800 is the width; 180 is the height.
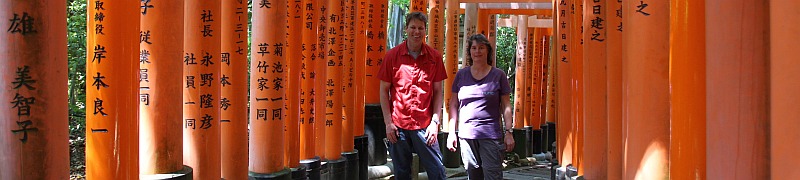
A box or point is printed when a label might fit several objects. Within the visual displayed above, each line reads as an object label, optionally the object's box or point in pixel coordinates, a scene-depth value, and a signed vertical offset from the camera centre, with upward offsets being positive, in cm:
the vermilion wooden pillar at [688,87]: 244 +2
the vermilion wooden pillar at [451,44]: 1045 +61
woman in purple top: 552 -14
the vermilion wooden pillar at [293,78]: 520 +9
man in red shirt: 560 -3
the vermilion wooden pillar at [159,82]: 364 +5
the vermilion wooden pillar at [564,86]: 509 +4
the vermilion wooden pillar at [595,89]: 366 +2
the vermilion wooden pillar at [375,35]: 761 +52
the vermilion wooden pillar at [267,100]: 482 -4
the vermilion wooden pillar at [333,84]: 627 +7
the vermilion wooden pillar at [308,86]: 567 +5
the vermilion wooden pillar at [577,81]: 428 +6
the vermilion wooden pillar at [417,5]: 880 +91
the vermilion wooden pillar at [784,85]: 191 +2
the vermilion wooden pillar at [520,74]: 1312 +30
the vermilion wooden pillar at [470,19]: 1138 +100
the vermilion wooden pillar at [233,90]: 439 +2
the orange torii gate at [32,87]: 272 +2
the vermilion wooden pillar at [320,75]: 584 +13
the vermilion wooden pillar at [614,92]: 332 +0
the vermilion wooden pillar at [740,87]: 210 +1
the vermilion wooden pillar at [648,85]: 266 +2
